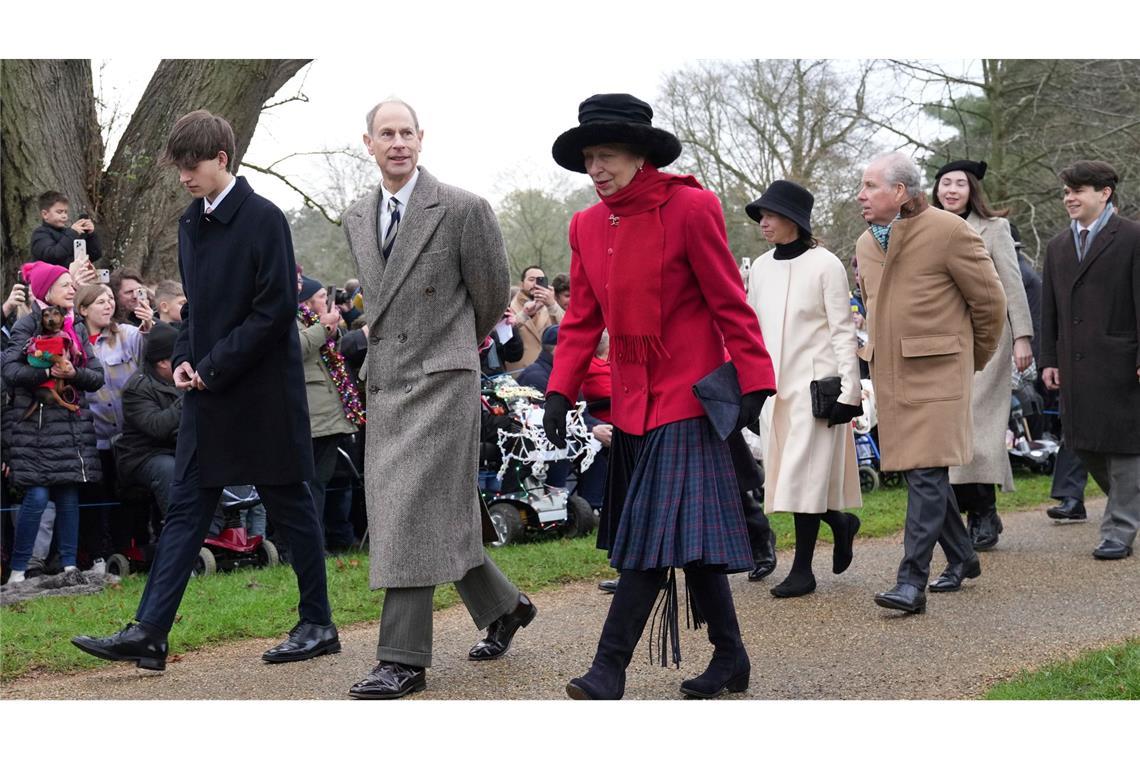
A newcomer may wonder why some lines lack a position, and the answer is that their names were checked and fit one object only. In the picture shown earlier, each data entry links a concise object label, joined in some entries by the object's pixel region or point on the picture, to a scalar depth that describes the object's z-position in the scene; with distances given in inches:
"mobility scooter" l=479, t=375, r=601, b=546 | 402.3
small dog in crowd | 335.6
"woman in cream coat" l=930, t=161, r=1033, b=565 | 339.0
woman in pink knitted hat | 334.6
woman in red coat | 194.5
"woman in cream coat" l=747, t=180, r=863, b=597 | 289.9
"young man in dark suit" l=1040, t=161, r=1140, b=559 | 344.5
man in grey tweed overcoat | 211.6
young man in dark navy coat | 231.8
